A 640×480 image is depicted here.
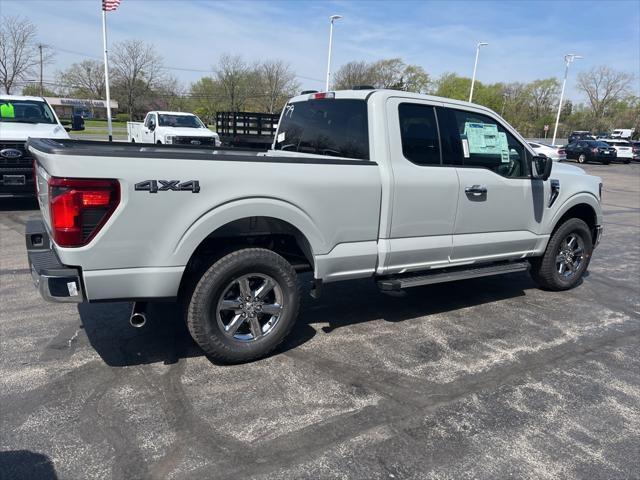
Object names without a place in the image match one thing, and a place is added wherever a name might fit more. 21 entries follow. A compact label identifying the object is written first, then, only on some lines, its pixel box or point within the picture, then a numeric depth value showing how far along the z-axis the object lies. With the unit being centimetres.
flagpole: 2340
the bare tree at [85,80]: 7025
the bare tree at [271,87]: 5359
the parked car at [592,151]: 3350
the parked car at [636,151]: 3780
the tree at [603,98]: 8512
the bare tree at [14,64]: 3747
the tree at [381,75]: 5662
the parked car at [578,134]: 5566
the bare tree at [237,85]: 5403
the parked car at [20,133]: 826
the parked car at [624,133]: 6385
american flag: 2133
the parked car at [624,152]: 3541
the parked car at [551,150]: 2573
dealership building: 7000
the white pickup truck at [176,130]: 1642
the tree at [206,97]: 5847
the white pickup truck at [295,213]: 305
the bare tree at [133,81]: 4878
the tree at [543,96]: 8644
